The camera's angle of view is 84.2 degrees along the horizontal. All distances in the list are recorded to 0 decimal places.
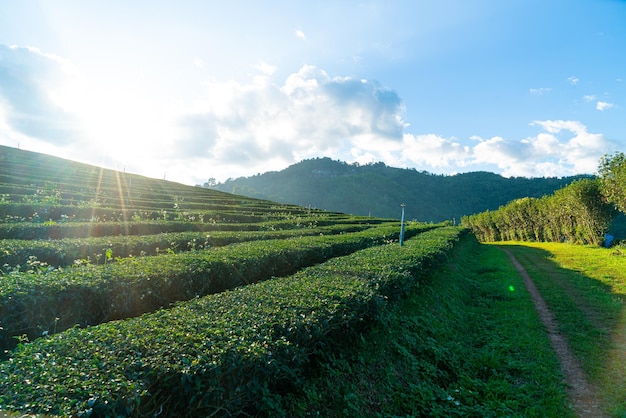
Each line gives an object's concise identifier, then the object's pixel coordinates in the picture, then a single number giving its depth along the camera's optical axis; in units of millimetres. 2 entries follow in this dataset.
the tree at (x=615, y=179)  23205
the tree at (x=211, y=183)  150775
